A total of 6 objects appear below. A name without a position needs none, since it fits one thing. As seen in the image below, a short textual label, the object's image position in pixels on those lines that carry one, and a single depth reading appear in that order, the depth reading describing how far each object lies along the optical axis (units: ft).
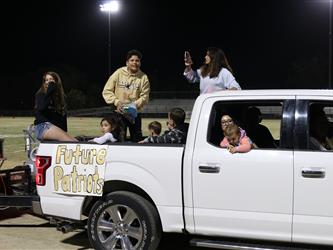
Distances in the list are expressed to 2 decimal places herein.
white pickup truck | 15.75
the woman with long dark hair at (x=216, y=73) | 22.67
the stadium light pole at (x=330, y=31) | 172.65
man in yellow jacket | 25.73
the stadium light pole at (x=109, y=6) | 199.42
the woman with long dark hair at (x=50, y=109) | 23.41
